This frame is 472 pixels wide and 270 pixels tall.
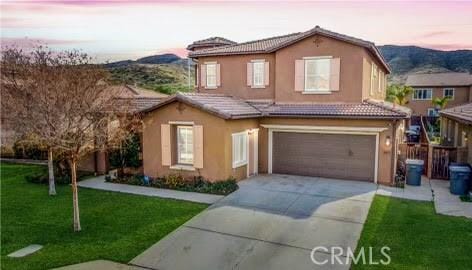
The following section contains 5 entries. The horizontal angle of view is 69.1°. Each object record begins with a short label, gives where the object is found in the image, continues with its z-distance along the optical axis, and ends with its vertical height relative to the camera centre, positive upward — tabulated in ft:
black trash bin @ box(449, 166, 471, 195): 43.80 -10.36
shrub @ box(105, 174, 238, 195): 45.68 -11.87
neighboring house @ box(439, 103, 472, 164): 49.90 -6.45
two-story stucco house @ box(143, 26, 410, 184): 48.55 -3.55
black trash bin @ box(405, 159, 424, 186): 48.32 -10.31
